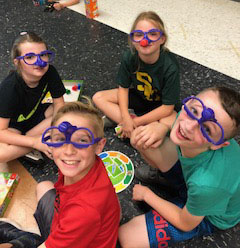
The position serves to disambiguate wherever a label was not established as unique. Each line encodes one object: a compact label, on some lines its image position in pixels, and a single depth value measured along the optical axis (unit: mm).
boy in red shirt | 694
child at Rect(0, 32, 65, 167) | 1092
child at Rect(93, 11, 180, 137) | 1102
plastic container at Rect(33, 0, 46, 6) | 2708
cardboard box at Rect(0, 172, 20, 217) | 1112
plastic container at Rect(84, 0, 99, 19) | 2328
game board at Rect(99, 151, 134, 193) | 1200
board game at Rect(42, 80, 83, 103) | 1578
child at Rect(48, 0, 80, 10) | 2562
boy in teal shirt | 685
